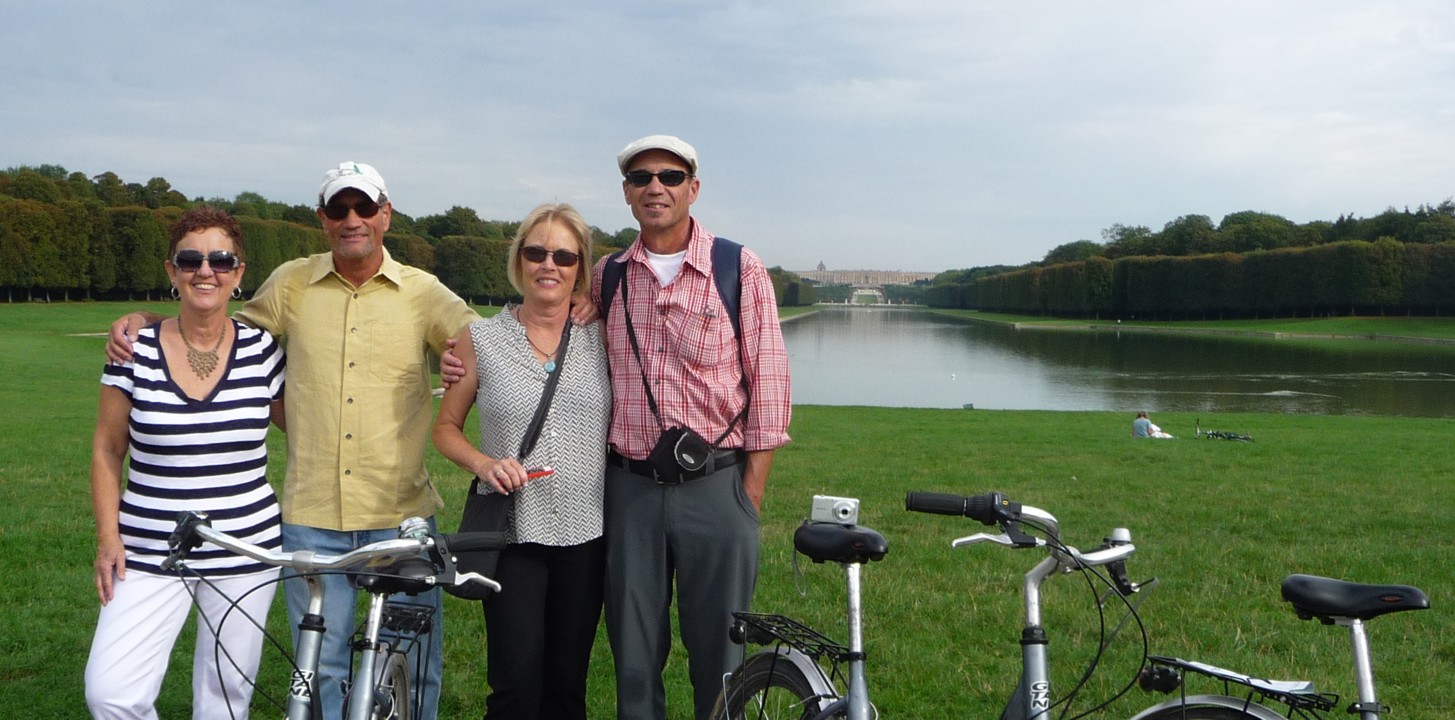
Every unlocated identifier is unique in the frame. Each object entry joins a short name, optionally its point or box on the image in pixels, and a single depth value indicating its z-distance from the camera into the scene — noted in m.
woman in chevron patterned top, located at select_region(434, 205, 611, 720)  3.76
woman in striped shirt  3.34
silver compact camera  3.16
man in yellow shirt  3.80
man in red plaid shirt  3.85
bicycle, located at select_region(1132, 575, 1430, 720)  2.62
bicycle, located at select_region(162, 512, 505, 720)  2.69
